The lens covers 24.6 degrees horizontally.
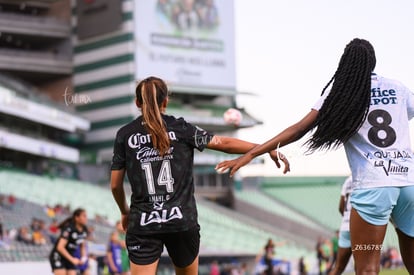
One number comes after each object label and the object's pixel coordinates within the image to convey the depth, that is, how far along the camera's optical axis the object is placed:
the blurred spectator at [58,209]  38.50
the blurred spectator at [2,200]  36.47
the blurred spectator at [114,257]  21.59
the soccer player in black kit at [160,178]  6.85
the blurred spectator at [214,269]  34.90
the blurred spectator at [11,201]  37.30
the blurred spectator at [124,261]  22.02
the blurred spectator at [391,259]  37.66
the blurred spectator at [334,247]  23.37
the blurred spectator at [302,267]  33.72
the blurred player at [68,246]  15.78
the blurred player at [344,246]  13.16
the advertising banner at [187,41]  63.53
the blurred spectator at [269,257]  23.80
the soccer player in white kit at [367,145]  6.46
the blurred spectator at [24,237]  30.77
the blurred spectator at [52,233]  31.23
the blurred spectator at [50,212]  37.94
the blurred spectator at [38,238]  30.97
